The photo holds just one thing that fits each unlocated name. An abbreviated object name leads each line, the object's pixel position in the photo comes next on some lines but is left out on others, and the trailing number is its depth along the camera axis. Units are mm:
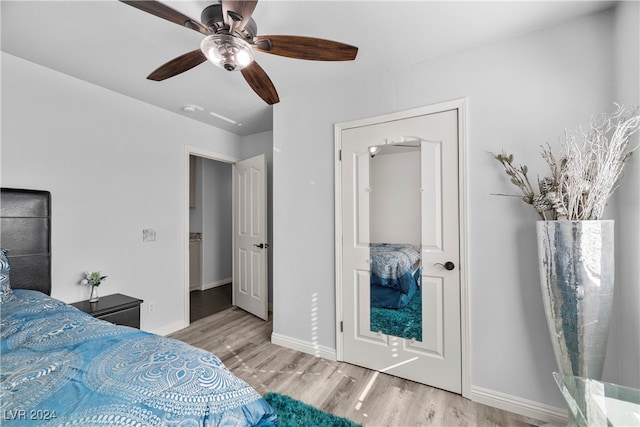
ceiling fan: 1246
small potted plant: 2447
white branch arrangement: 1468
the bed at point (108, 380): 778
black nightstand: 2254
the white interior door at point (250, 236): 3547
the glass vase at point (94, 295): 2451
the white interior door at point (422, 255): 2096
